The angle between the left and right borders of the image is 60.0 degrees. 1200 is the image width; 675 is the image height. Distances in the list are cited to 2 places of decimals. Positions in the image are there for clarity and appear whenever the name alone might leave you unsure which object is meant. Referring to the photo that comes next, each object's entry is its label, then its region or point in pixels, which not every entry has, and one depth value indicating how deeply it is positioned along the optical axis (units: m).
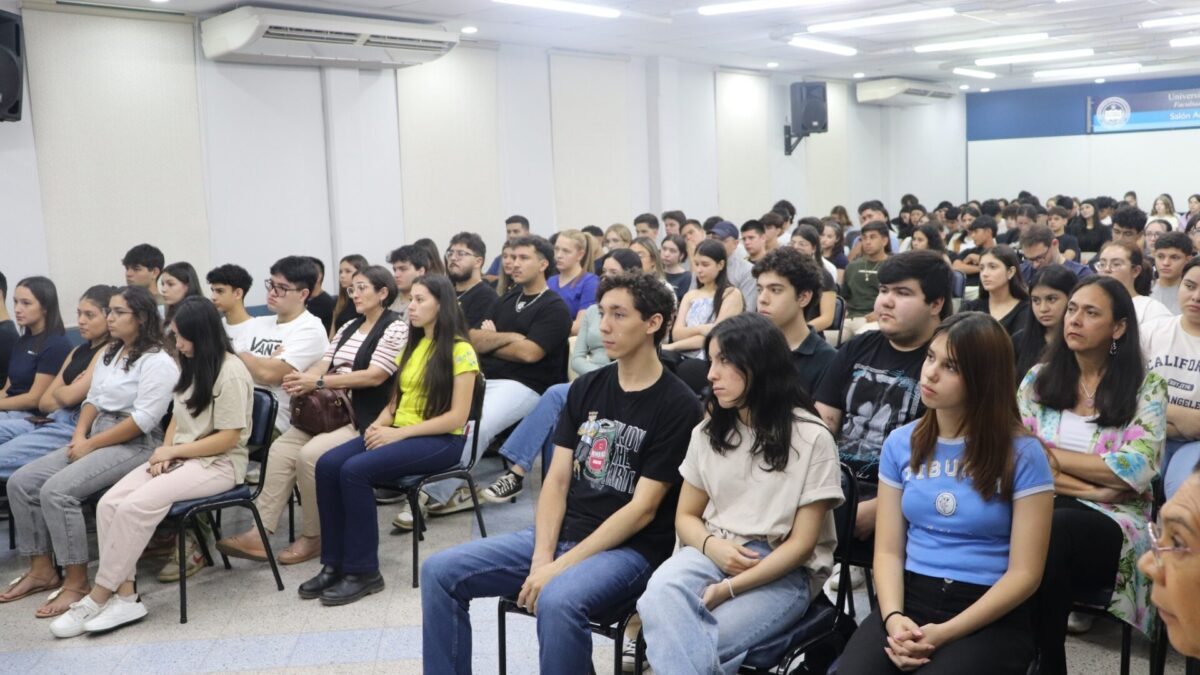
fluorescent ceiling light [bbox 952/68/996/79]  13.87
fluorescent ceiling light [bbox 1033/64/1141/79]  14.42
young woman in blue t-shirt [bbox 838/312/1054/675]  2.18
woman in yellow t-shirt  3.91
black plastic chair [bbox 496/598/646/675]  2.51
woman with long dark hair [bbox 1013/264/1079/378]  3.62
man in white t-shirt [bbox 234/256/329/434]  4.68
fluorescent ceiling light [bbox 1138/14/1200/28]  9.73
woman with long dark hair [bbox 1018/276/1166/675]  2.65
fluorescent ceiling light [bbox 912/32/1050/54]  10.64
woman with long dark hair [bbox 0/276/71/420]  4.81
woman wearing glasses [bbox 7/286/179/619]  3.94
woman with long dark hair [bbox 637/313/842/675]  2.36
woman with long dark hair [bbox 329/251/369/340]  6.05
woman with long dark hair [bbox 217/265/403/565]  4.30
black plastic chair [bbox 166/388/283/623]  3.83
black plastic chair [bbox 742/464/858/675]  2.37
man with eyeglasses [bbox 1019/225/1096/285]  5.88
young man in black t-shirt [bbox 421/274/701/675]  2.69
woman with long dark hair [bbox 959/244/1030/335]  4.59
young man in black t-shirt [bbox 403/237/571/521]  4.88
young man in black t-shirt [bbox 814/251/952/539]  2.98
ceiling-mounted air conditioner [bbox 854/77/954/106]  14.04
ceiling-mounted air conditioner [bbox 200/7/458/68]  6.90
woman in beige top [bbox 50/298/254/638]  3.77
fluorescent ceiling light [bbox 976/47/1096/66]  12.35
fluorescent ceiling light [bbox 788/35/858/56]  10.02
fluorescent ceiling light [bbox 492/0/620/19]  7.40
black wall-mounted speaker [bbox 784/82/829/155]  13.02
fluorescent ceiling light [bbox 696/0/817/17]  7.81
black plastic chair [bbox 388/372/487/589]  3.97
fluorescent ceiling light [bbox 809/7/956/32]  8.77
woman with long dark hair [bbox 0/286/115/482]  4.38
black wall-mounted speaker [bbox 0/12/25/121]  5.89
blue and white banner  16.14
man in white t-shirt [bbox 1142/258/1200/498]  3.29
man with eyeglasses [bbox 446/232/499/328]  5.46
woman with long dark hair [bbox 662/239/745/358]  5.34
